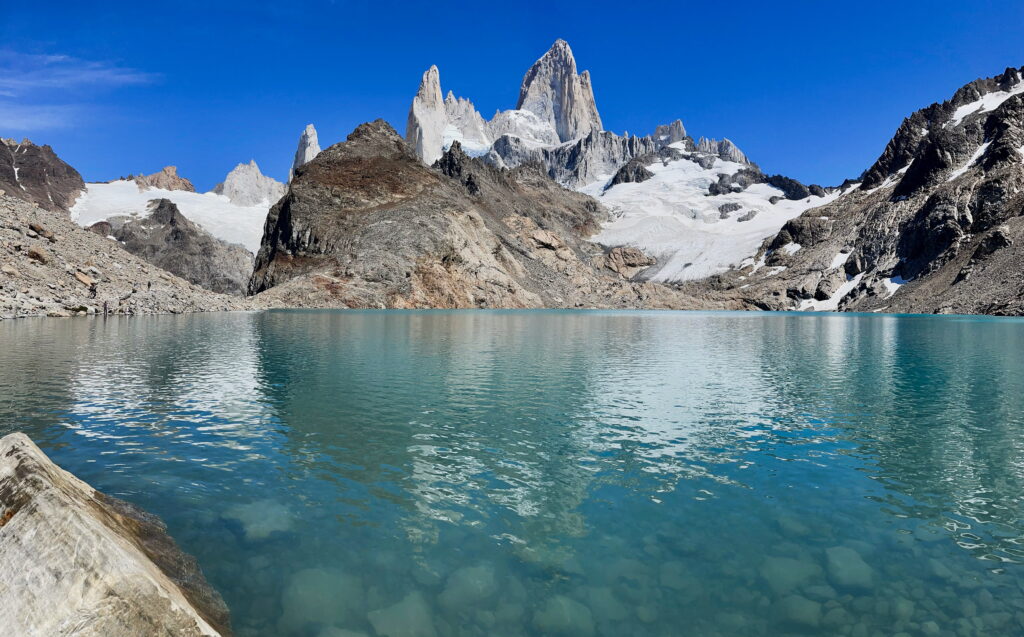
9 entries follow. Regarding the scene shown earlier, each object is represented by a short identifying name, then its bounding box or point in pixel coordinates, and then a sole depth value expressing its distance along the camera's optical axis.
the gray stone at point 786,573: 7.41
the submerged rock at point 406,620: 6.41
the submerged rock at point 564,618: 6.48
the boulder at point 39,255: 54.41
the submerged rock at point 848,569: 7.52
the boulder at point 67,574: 4.71
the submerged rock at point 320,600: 6.60
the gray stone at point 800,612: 6.66
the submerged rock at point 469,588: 6.98
